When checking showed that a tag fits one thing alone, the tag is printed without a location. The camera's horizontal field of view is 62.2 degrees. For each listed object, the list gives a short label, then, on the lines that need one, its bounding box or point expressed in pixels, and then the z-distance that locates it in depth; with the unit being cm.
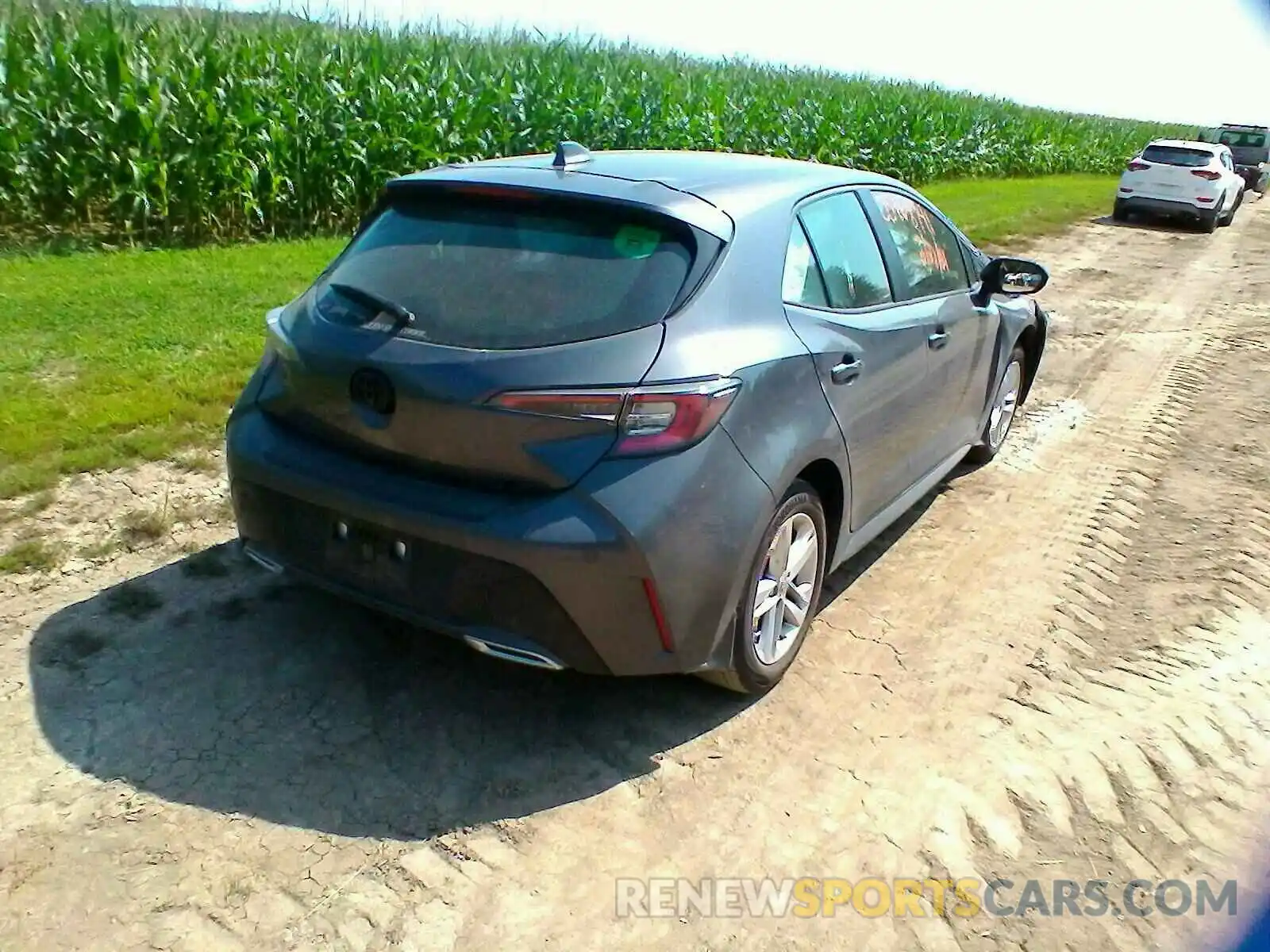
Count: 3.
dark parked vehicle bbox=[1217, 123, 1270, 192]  2775
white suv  1898
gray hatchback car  291
